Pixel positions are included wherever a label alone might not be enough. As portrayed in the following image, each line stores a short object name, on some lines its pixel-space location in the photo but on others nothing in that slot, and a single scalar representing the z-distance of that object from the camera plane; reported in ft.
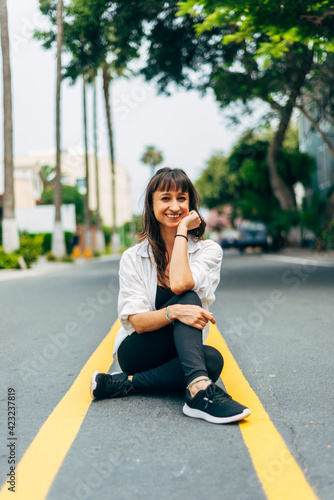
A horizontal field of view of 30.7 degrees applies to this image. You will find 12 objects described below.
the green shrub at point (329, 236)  78.24
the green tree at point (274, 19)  29.94
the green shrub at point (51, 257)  88.07
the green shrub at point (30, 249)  66.69
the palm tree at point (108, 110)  118.21
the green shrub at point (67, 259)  87.30
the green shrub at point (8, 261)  64.03
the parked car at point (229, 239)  148.46
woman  11.18
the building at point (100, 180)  193.88
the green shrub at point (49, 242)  119.71
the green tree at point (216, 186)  163.12
